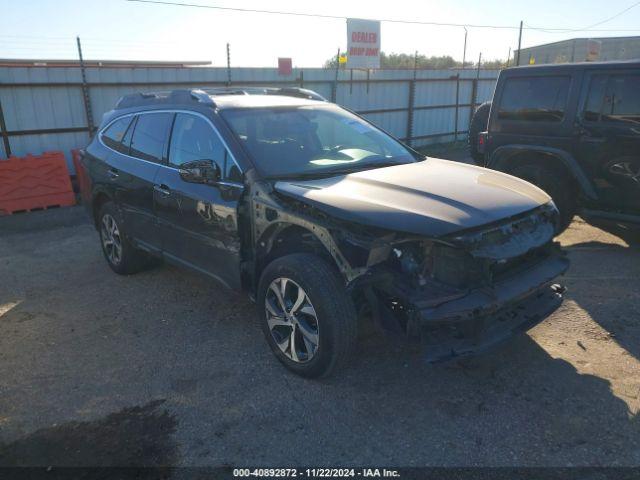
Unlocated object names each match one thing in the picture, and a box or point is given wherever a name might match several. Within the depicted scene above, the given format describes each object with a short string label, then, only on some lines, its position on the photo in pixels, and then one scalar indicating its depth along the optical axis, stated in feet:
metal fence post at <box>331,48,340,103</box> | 43.73
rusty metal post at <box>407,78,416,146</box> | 49.88
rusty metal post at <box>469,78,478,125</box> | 55.88
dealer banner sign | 50.08
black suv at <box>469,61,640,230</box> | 17.44
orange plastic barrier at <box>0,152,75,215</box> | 27.43
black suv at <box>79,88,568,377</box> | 9.43
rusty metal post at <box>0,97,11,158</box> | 30.04
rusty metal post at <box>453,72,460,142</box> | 53.88
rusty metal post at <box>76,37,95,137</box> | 32.53
